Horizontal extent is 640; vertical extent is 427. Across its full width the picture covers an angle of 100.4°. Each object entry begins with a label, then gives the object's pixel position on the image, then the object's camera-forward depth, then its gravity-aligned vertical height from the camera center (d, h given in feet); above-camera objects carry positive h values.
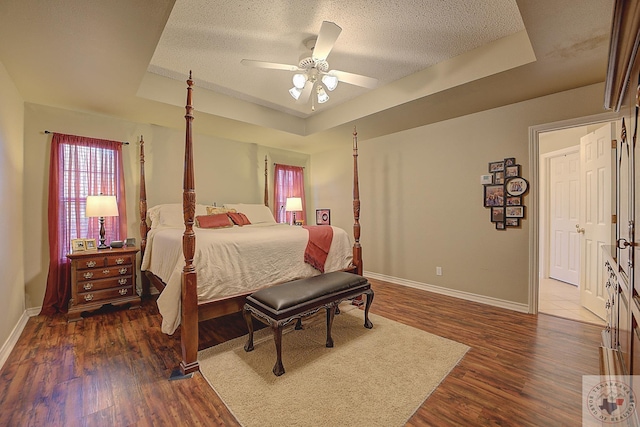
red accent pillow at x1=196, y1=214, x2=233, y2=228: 11.72 -0.38
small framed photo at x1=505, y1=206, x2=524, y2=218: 10.29 -0.09
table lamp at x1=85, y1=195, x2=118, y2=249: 9.96 +0.25
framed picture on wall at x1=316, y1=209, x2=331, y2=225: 18.31 -0.35
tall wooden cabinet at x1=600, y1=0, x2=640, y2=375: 3.47 +0.32
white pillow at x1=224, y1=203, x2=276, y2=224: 14.06 +0.01
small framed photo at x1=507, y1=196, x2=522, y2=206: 10.35 +0.36
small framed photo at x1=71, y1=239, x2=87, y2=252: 10.11 -1.21
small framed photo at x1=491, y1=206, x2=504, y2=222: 10.77 -0.17
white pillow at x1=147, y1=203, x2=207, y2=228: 11.65 -0.10
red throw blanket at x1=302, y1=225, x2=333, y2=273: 9.39 -1.29
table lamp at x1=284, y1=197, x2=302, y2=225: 16.65 +0.42
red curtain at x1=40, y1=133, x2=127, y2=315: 10.23 +0.86
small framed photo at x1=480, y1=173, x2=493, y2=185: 11.08 +1.30
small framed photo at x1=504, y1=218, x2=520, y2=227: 10.40 -0.48
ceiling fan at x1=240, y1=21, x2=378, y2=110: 7.23 +4.28
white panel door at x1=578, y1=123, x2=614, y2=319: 9.07 -0.14
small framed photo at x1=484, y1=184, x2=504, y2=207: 10.79 +0.61
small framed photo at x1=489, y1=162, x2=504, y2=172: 10.78 +1.78
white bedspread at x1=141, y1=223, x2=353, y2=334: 6.82 -1.51
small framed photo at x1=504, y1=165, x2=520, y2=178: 10.38 +1.54
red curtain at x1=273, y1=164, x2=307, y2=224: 17.29 +1.61
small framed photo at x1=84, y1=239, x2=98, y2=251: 10.37 -1.22
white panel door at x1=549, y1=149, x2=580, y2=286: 13.99 -0.42
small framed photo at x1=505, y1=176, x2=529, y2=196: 10.19 +0.94
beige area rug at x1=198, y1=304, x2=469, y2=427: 5.16 -3.88
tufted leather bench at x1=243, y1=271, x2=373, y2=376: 6.42 -2.36
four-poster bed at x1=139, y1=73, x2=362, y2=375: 6.51 -1.97
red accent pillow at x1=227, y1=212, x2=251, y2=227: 12.83 -0.29
